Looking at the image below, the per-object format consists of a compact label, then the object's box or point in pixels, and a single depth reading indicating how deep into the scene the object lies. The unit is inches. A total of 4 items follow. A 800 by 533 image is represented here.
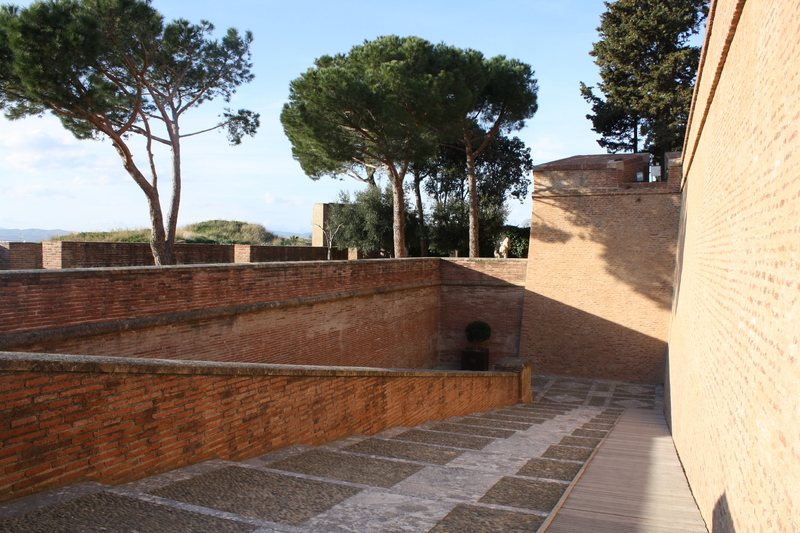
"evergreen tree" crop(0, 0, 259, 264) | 428.1
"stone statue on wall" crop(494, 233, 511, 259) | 701.9
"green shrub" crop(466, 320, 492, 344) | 623.2
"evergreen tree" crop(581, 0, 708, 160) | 836.6
